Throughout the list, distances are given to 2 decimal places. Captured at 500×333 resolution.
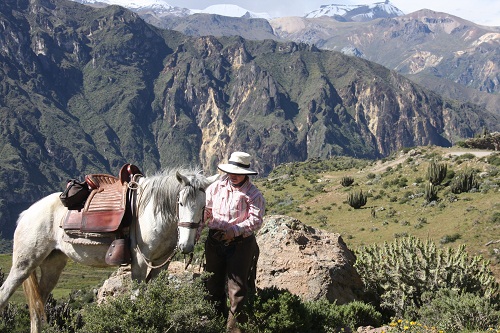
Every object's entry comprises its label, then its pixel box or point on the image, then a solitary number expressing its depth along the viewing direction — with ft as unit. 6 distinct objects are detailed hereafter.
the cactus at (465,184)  93.50
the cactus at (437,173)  103.59
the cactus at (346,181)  131.85
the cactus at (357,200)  104.27
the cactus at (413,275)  27.78
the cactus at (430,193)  92.17
